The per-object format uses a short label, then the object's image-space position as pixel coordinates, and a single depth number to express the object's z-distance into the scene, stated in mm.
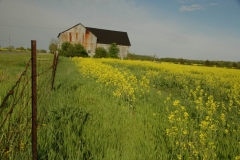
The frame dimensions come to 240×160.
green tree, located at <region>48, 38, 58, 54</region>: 53225
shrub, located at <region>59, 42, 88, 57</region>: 38719
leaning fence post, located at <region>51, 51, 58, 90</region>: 6141
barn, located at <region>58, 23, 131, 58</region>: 42250
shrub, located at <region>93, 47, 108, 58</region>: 41000
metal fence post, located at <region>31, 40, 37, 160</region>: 2236
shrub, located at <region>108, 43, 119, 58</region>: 42781
